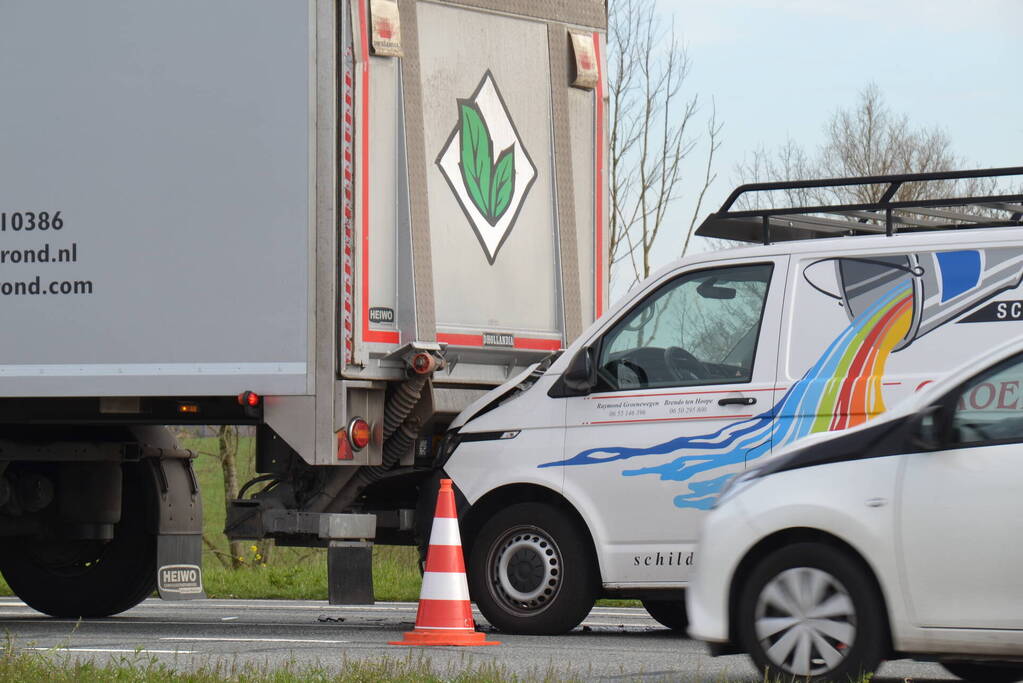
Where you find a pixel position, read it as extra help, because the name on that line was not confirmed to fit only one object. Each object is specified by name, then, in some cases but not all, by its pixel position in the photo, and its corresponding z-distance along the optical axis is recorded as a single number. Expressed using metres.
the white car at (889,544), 13.90
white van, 18.62
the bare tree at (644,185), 42.62
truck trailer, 21.19
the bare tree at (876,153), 68.00
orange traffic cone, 18.77
